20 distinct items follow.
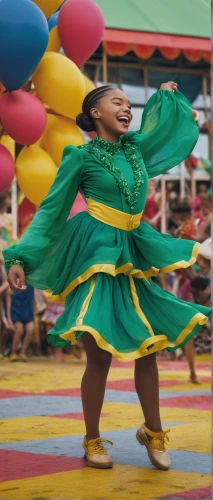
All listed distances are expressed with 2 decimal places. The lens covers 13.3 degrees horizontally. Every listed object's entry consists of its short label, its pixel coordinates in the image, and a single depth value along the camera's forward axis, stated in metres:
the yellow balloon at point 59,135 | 6.73
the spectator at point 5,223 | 9.55
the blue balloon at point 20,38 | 5.77
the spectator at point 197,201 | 11.87
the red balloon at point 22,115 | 6.28
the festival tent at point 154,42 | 11.47
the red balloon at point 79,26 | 6.70
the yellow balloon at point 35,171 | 6.59
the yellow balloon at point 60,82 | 6.50
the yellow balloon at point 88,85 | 6.91
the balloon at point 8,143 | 6.89
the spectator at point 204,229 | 7.62
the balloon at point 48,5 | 6.58
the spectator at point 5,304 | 10.30
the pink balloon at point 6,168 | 6.32
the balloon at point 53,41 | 6.91
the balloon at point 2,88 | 6.37
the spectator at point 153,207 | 11.66
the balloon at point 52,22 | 7.10
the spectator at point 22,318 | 10.70
